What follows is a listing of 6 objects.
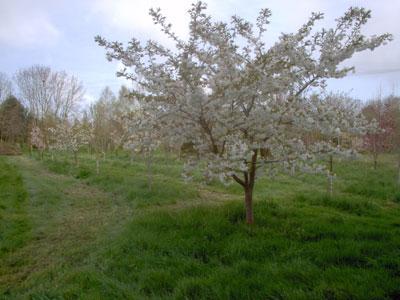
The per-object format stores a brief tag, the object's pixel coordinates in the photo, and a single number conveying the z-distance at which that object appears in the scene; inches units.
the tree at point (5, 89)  1625.2
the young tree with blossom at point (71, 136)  717.9
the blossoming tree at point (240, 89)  182.7
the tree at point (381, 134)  579.8
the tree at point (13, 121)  1421.0
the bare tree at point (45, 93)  1304.1
